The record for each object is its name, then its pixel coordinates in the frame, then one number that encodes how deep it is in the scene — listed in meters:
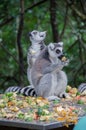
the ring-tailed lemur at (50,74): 8.64
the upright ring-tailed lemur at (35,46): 9.65
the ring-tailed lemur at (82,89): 9.37
